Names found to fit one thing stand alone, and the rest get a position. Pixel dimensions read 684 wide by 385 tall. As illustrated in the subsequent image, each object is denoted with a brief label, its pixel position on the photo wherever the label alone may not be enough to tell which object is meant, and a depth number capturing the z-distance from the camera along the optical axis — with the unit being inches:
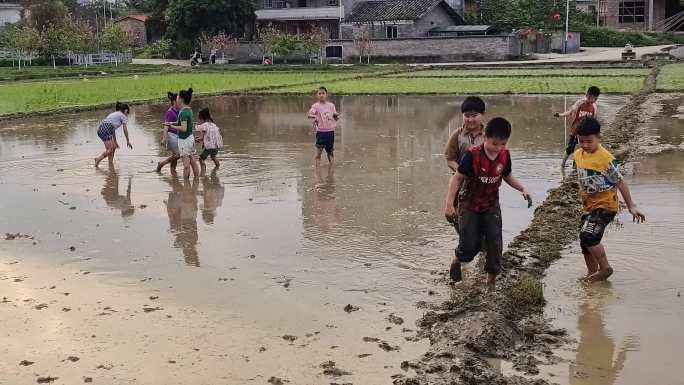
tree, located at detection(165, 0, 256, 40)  2249.0
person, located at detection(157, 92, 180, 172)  507.5
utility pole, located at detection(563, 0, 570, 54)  2015.3
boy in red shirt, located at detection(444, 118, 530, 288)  249.0
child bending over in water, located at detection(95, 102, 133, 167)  533.6
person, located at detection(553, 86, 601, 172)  453.4
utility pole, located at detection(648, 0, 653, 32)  2207.7
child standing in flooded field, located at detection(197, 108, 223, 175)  518.3
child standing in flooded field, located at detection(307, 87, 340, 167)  510.9
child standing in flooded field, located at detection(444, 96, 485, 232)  276.4
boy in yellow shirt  261.0
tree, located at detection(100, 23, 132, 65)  2110.0
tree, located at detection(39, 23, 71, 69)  2028.8
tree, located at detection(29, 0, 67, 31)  2382.4
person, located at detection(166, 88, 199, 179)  472.9
